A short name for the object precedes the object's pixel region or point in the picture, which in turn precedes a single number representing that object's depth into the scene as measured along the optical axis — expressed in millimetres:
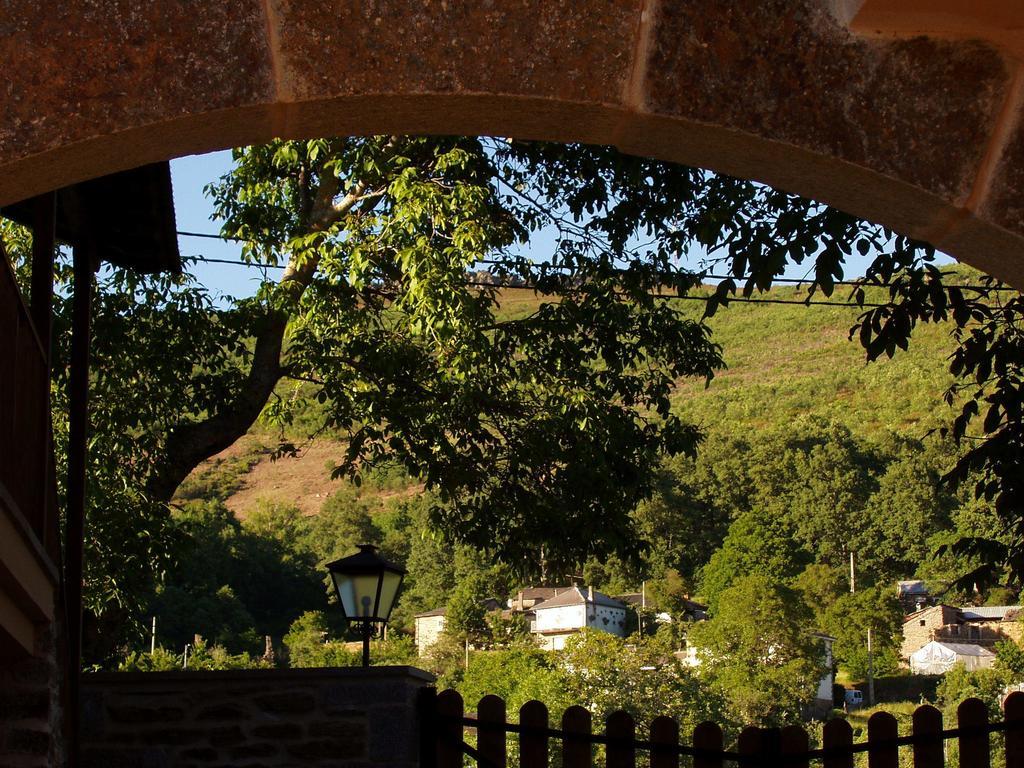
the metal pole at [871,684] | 57662
